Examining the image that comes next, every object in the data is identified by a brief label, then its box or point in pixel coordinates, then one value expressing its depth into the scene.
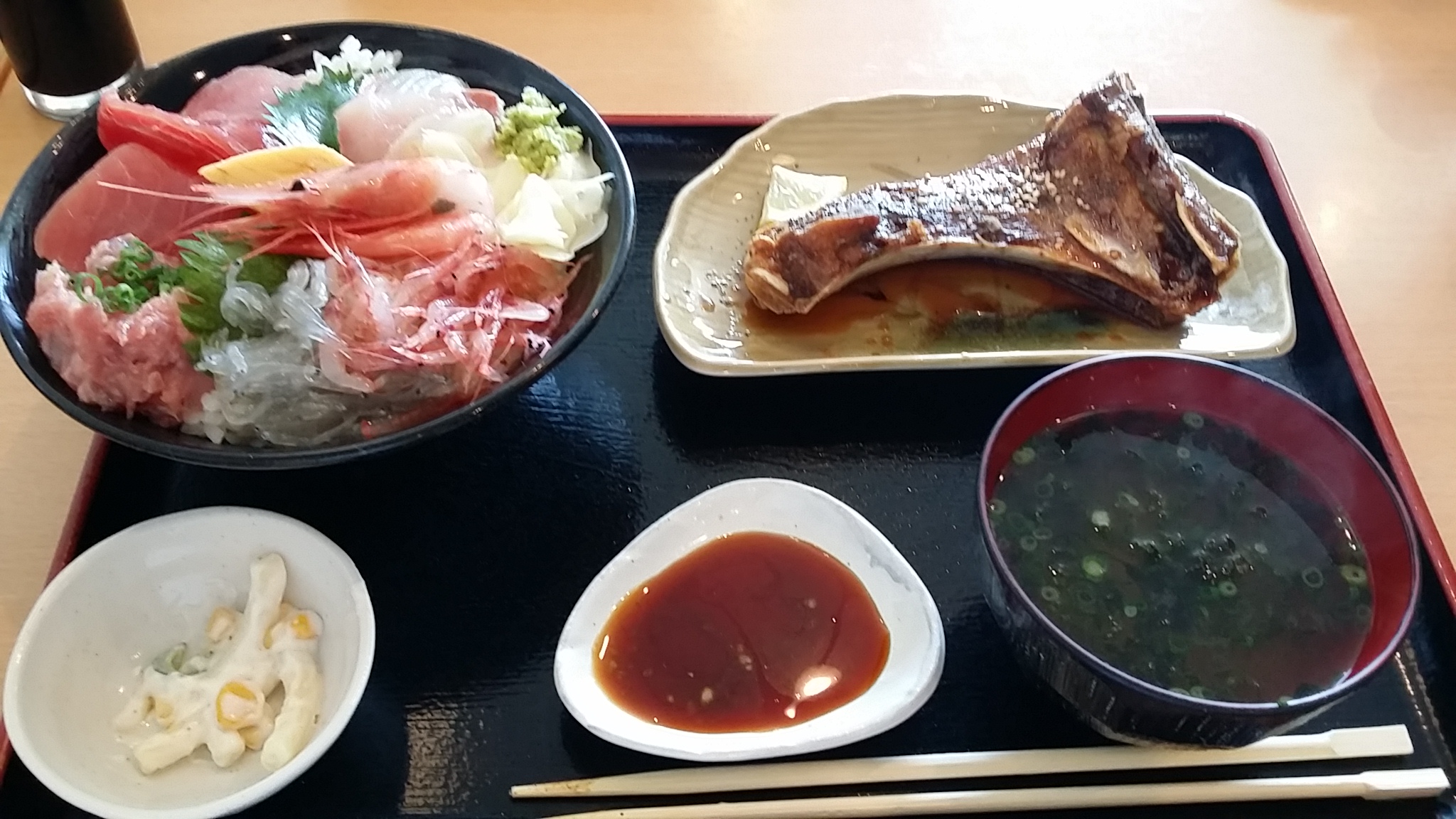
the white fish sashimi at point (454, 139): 0.33
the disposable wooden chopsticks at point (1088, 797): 0.24
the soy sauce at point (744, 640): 0.26
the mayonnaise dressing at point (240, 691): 0.24
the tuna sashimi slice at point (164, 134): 0.32
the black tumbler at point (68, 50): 0.39
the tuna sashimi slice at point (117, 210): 0.31
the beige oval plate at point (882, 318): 0.33
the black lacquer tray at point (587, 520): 0.26
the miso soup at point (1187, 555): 0.23
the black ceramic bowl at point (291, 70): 0.27
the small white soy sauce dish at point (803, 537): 0.25
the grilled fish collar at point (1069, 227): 0.35
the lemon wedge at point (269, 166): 0.30
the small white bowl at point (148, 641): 0.23
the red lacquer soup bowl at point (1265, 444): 0.22
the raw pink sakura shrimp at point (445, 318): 0.28
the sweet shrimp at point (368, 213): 0.30
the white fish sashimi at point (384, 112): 0.33
